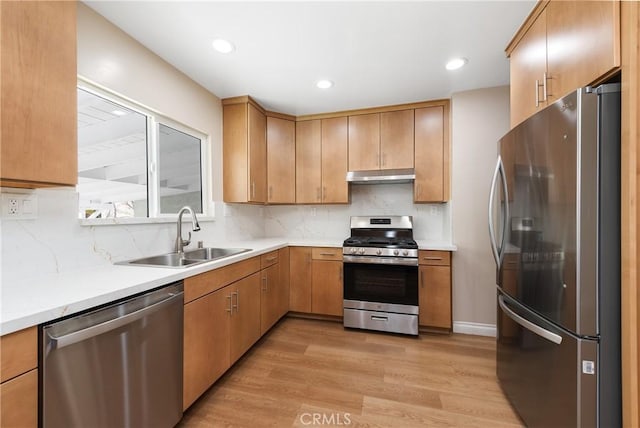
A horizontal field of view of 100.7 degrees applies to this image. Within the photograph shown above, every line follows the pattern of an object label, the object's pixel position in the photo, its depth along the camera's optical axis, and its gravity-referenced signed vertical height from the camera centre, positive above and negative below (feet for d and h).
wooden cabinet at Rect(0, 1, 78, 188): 3.31 +1.63
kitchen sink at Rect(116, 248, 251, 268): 6.04 -1.15
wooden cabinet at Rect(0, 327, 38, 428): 2.64 -1.72
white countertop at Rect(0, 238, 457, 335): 2.87 -1.06
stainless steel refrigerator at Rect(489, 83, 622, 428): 3.48 -0.72
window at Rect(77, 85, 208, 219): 5.54 +1.34
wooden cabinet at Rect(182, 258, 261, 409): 5.13 -2.52
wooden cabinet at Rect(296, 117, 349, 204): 10.47 +2.08
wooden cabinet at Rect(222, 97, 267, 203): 9.30 +2.28
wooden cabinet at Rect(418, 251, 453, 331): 8.62 -2.57
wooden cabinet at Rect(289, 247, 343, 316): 9.57 -2.51
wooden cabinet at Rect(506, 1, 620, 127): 3.48 +2.57
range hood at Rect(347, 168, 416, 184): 9.42 +1.31
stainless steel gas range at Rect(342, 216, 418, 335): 8.59 -2.45
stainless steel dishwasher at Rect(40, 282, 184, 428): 3.06 -2.08
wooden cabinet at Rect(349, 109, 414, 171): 9.78 +2.71
